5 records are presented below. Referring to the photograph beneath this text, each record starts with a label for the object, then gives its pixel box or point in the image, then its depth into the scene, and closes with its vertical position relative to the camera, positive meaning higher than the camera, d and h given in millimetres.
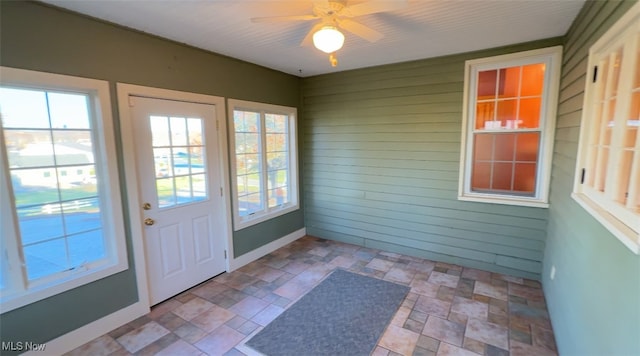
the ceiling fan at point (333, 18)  1792 +850
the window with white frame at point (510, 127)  2967 +185
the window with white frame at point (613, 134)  1292 +46
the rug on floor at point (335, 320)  2246 -1589
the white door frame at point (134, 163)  2455 -144
